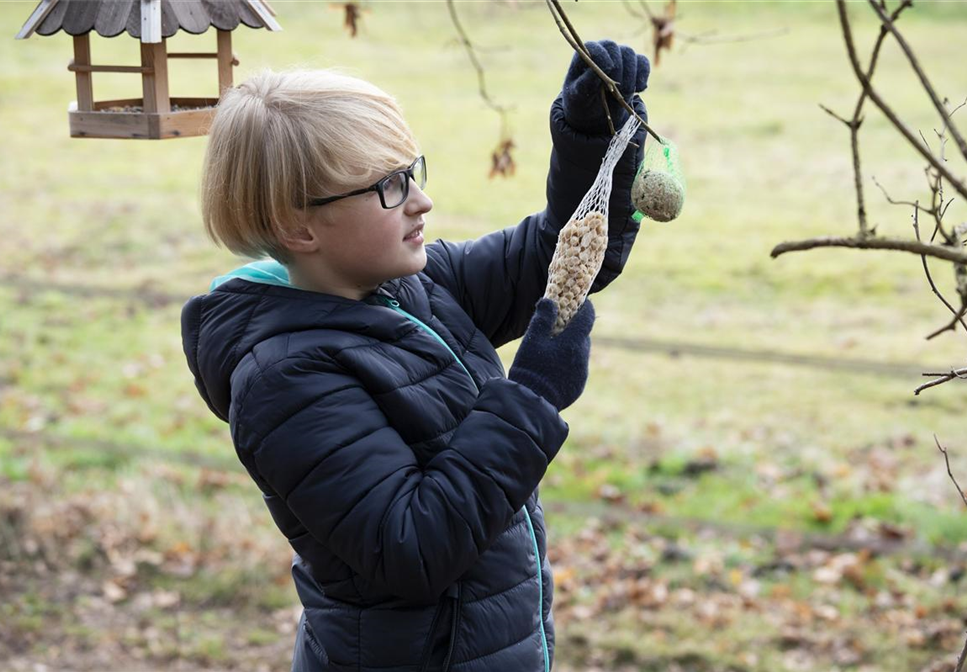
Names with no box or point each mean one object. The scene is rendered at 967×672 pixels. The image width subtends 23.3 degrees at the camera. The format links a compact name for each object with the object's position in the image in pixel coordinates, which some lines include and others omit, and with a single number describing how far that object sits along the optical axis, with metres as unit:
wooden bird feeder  3.04
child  2.63
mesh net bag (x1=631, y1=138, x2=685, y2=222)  2.84
